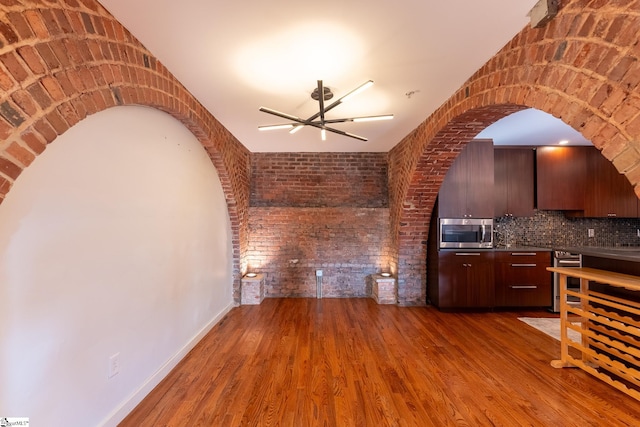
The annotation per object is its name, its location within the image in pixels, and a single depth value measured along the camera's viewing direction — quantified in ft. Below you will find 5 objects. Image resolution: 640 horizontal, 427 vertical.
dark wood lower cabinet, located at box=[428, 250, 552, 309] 12.39
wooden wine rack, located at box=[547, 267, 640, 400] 6.39
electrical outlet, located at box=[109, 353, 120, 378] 5.53
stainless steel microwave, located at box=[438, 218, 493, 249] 12.50
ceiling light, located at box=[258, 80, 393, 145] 6.52
